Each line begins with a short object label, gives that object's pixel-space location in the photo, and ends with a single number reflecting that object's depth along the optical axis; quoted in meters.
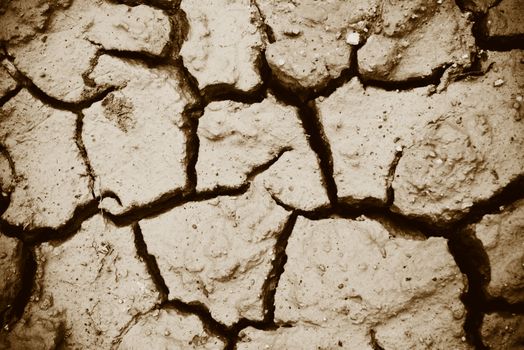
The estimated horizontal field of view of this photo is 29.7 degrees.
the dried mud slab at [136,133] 0.76
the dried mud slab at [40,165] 0.76
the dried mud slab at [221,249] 0.74
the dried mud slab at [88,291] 0.75
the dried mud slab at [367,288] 0.72
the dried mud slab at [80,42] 0.78
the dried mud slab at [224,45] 0.77
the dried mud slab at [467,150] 0.73
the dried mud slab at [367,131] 0.74
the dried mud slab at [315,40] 0.76
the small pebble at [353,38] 0.76
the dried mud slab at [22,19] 0.79
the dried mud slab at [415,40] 0.75
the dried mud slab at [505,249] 0.71
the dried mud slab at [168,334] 0.74
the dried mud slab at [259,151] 0.75
